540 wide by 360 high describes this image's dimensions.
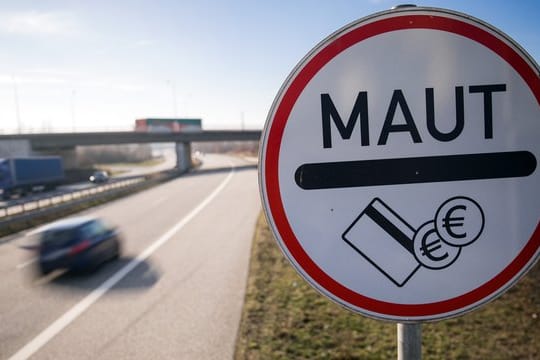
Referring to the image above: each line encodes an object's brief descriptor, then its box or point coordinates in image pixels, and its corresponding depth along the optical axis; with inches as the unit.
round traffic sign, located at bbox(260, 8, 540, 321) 49.2
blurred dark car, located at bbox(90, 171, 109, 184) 1894.7
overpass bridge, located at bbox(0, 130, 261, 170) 1680.6
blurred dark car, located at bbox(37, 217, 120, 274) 413.4
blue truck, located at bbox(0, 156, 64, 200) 1371.8
